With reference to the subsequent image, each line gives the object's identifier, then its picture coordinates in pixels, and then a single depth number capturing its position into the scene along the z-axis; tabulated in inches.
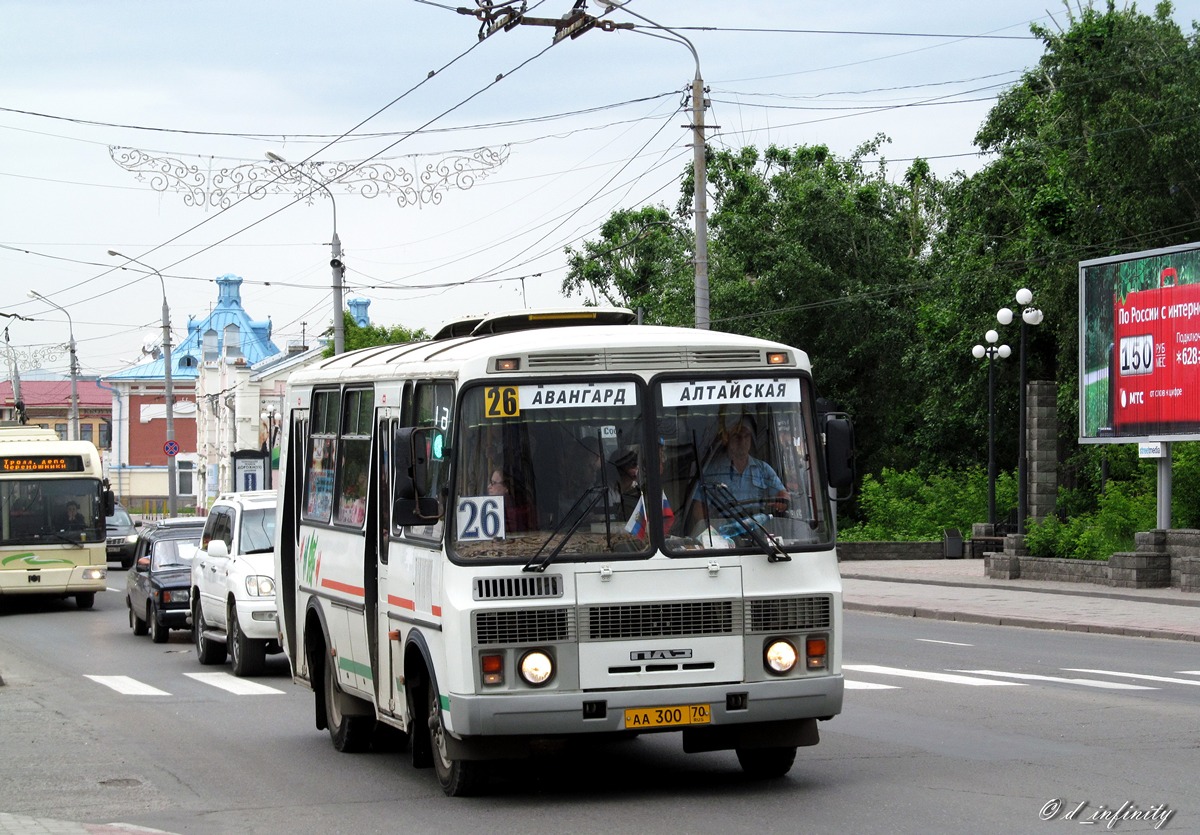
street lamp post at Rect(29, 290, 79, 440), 2918.3
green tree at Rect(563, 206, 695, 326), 2738.7
